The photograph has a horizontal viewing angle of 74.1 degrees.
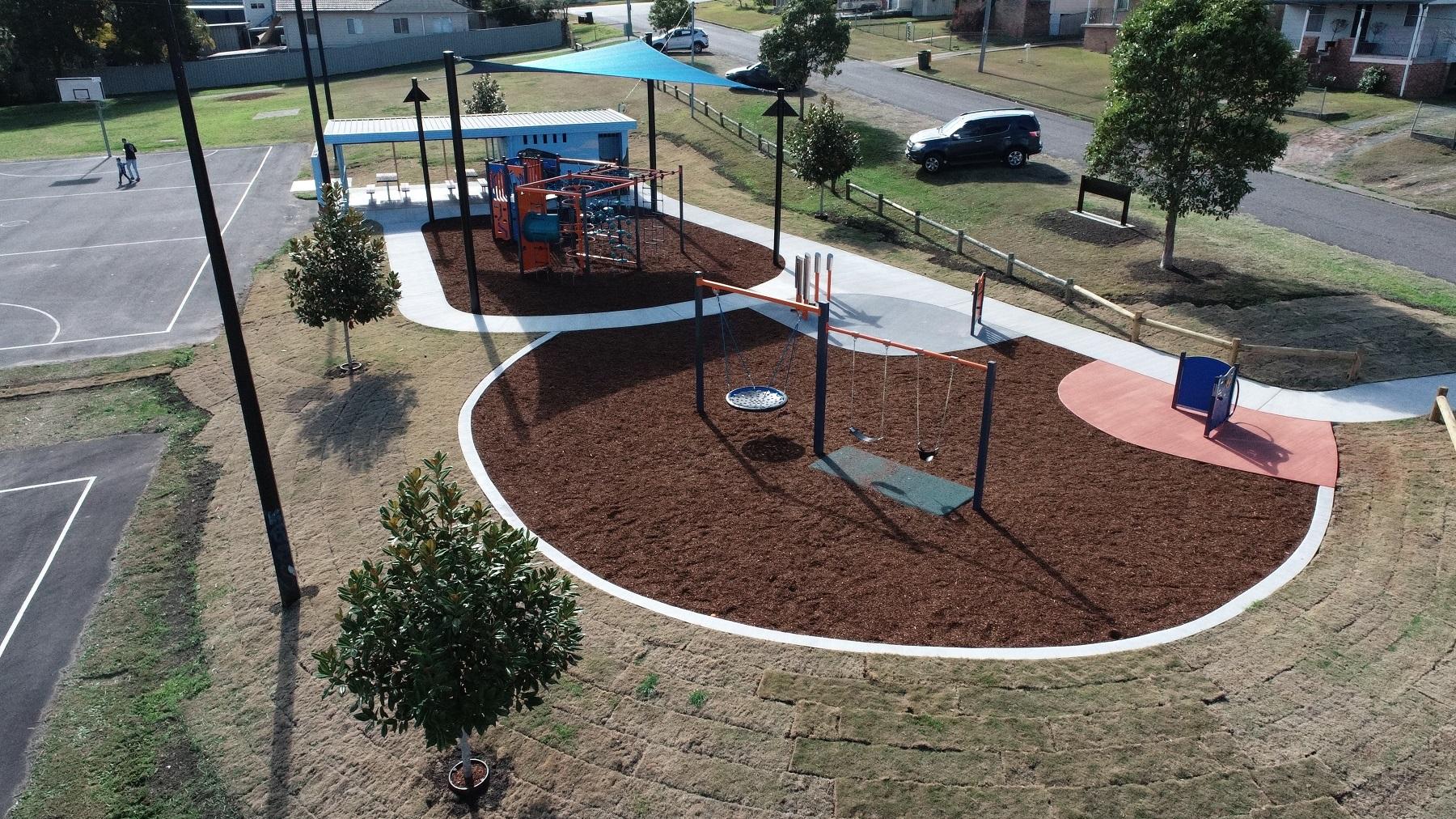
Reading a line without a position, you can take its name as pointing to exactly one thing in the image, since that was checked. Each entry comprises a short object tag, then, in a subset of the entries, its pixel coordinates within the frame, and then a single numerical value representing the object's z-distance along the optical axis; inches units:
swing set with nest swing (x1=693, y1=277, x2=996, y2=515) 521.7
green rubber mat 529.0
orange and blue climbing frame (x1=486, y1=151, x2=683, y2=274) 928.9
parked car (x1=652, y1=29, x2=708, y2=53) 2082.9
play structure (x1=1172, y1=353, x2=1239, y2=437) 595.5
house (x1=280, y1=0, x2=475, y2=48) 2399.1
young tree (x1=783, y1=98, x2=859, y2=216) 1074.7
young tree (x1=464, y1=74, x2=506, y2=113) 1444.4
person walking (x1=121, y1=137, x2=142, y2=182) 1369.3
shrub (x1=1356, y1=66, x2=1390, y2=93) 1529.3
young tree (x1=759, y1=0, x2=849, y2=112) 1505.9
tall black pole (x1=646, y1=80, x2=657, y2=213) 1104.2
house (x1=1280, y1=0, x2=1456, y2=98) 1508.4
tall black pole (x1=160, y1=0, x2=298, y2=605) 388.8
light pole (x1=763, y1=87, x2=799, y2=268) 896.3
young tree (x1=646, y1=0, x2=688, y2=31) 2180.1
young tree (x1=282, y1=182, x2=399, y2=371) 681.6
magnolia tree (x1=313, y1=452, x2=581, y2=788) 302.7
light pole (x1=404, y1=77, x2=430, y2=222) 1021.8
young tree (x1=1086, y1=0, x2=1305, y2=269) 787.4
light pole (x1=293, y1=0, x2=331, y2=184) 1077.8
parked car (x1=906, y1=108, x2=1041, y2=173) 1229.7
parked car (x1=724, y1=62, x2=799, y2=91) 1715.1
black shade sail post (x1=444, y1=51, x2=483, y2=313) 762.2
